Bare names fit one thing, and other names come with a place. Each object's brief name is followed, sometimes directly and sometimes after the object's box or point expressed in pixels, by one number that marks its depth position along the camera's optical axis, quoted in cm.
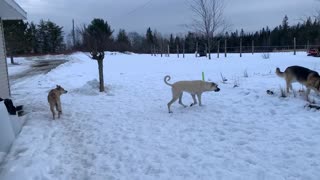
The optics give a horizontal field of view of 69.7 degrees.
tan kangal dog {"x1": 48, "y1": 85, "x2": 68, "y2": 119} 628
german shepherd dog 620
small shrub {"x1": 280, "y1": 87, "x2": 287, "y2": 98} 648
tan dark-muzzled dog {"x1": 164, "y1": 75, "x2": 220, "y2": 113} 656
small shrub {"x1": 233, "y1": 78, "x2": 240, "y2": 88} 835
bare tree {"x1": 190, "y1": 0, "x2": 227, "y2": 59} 2175
